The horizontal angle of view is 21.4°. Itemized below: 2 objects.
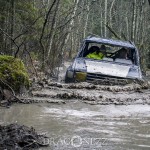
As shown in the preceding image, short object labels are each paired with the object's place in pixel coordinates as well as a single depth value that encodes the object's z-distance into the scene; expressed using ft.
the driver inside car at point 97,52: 39.24
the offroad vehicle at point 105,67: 33.40
